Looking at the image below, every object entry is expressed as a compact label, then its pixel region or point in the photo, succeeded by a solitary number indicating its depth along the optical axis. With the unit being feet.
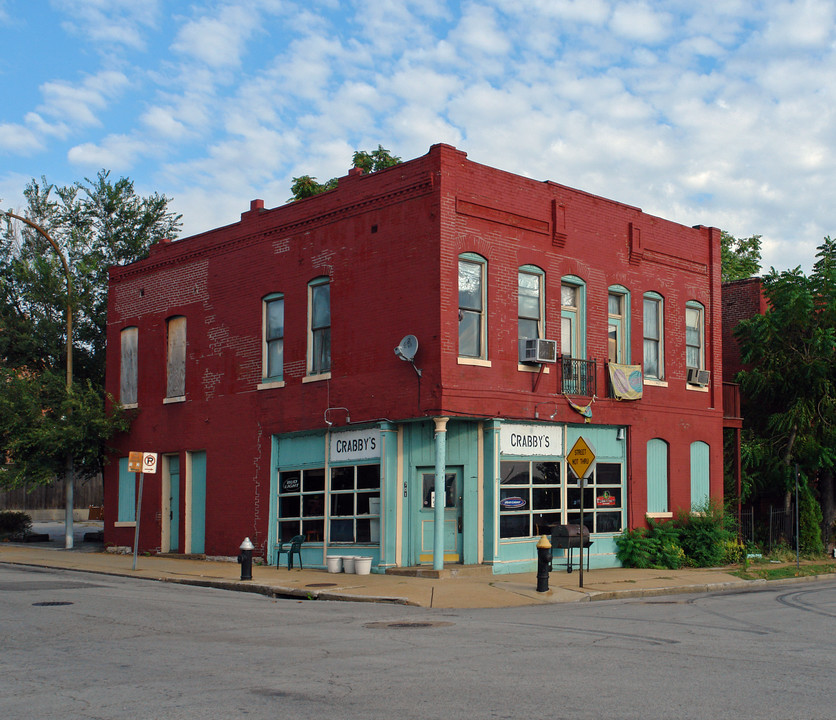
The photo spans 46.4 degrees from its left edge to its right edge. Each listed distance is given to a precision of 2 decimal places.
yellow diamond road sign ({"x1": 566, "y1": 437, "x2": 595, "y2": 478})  58.95
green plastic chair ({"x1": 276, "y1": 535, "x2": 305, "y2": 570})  70.18
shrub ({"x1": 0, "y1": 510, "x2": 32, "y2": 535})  108.44
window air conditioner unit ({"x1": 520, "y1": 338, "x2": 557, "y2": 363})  70.23
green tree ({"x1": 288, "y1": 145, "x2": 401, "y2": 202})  113.91
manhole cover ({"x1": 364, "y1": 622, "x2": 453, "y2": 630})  42.86
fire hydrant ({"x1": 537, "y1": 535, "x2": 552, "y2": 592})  57.16
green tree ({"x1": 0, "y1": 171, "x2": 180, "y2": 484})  89.66
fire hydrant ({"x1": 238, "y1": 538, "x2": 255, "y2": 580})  62.59
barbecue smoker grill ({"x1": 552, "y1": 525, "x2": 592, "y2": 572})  67.66
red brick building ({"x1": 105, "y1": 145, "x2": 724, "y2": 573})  67.46
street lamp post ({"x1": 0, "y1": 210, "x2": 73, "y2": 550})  89.71
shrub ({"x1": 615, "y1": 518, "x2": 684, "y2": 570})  75.77
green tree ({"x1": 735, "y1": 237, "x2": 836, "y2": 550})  88.58
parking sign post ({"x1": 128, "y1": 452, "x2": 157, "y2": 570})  70.18
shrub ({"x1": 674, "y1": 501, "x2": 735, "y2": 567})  77.41
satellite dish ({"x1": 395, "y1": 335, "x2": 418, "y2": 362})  65.46
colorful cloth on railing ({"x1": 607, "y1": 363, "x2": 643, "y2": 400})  76.54
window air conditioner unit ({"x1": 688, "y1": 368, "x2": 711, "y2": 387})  84.20
